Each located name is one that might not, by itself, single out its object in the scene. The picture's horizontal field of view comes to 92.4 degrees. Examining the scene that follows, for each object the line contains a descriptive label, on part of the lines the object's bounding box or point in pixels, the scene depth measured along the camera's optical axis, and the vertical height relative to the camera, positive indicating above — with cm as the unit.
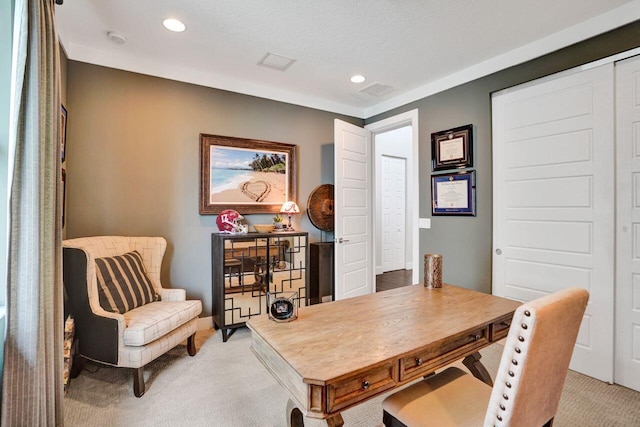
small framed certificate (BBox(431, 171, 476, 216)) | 304 +20
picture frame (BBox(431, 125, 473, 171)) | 305 +67
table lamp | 347 +5
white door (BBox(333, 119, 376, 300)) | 365 +1
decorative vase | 199 -38
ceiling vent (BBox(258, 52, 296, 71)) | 283 +143
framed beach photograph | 322 +42
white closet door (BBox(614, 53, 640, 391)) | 209 -8
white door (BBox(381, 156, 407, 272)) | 621 +1
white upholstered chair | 205 -78
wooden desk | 100 -51
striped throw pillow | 222 -56
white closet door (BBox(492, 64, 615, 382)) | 222 +14
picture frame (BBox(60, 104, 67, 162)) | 250 +65
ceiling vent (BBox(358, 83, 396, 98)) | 351 +145
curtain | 134 -10
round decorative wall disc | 386 +7
